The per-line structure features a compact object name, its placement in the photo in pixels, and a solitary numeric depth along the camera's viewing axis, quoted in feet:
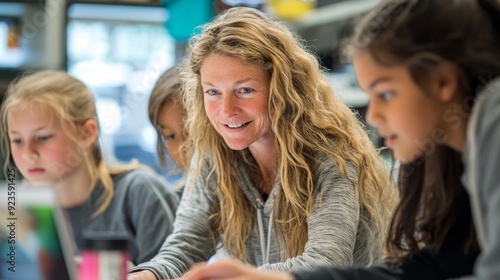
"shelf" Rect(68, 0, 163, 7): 12.28
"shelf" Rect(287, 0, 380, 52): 13.76
